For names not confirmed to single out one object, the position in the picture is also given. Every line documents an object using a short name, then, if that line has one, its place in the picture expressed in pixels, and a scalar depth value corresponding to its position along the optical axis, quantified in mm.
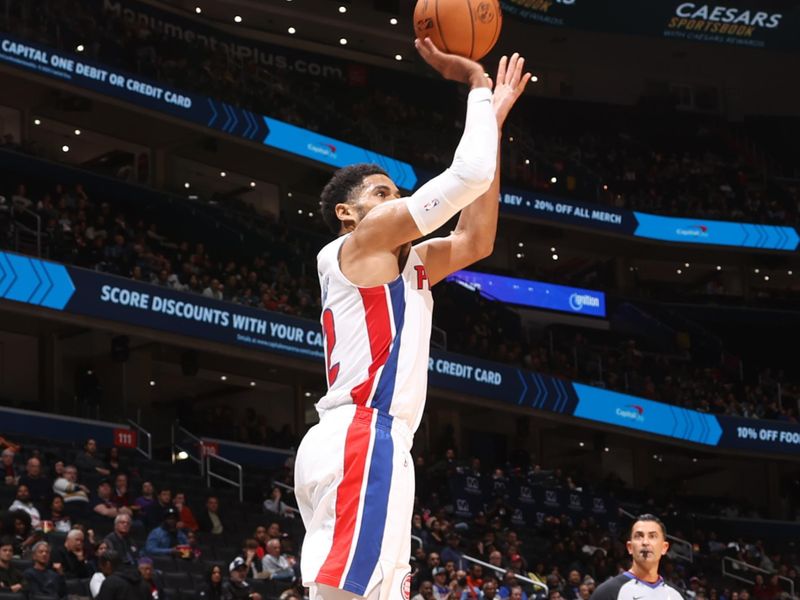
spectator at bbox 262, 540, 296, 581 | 16609
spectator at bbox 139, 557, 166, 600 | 13866
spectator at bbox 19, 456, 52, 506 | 17312
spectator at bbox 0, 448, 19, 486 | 17641
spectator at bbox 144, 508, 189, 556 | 16281
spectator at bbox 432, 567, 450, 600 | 16784
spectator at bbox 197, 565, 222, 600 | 15180
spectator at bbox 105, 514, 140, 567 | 14828
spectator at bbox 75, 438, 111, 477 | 19297
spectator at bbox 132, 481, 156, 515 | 18020
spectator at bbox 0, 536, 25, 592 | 13039
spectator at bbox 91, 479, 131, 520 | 17359
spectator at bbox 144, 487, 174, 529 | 18031
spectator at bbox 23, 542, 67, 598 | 13281
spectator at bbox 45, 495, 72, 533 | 16047
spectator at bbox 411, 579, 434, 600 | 16359
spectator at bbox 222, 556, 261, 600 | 15242
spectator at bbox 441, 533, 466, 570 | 20141
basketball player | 4352
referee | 8070
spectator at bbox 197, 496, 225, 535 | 19438
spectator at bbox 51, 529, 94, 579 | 14223
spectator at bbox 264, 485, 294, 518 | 21781
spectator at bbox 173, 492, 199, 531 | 18406
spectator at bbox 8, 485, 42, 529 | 15797
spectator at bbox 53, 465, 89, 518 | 17172
